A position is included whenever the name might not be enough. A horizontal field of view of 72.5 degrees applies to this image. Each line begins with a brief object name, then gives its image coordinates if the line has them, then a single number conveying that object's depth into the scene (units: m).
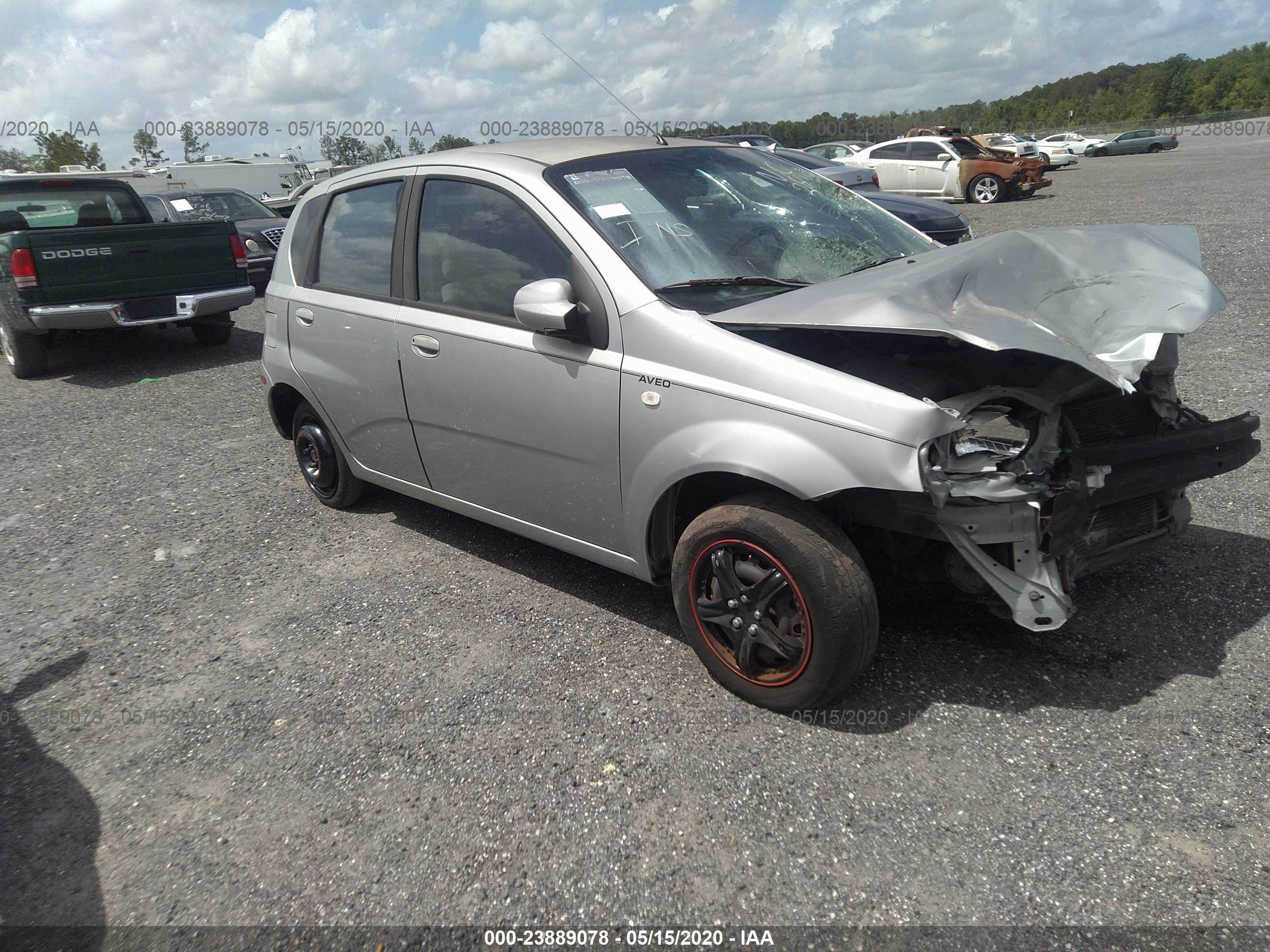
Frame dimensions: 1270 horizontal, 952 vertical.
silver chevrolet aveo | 2.69
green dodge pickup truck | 8.25
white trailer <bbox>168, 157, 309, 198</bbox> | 24.94
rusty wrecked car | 19.11
